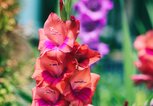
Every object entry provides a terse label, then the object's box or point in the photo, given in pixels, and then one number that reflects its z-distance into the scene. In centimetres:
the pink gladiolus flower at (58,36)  213
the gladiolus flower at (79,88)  216
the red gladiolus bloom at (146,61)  275
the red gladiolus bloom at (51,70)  215
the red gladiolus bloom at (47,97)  218
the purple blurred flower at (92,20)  415
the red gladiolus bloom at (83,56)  214
